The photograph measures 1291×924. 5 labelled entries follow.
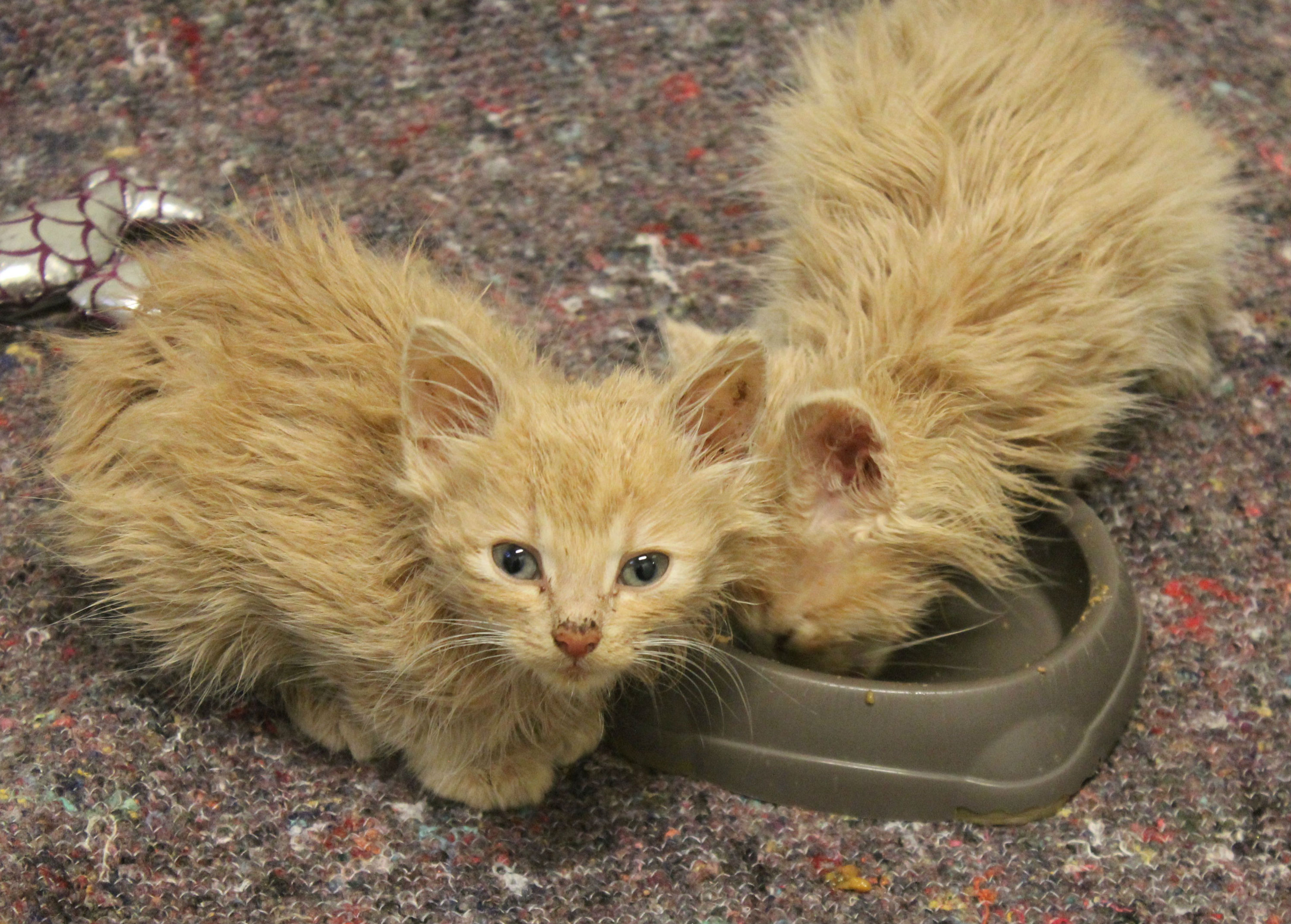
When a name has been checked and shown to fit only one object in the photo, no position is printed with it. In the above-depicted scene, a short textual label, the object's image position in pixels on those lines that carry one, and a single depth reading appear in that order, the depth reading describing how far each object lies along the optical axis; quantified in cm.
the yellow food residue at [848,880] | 88
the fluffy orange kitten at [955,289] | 90
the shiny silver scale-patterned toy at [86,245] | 96
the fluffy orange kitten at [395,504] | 84
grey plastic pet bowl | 89
